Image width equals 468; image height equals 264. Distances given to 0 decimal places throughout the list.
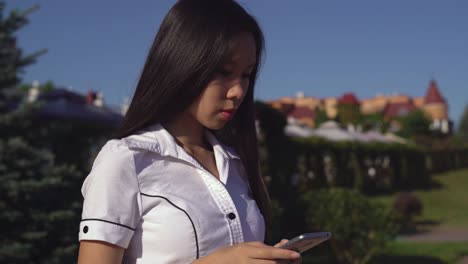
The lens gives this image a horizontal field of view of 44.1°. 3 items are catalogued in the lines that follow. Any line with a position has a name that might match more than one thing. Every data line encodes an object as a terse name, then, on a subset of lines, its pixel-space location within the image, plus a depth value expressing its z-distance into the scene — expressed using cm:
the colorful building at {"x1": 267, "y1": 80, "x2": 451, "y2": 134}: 6588
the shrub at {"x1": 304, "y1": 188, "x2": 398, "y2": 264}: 861
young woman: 127
